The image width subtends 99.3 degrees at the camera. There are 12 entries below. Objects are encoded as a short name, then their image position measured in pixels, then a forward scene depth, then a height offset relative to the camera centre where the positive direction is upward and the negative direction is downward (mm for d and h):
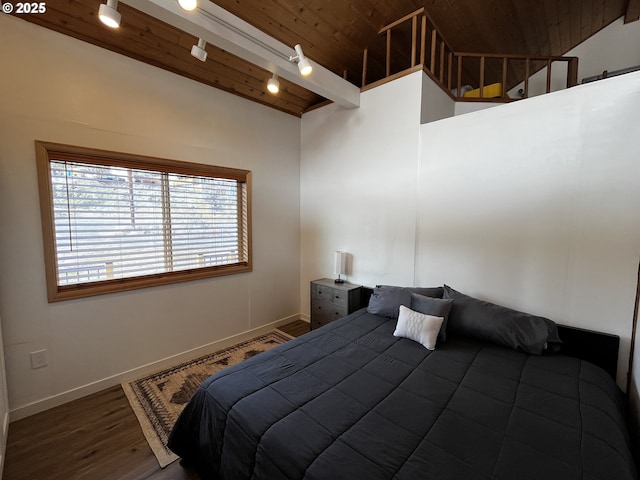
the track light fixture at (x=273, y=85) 2463 +1236
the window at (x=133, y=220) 2078 +10
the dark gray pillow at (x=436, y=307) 2032 -670
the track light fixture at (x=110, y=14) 1548 +1192
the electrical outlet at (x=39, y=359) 1986 -1023
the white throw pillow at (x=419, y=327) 1938 -776
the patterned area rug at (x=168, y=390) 1830 -1410
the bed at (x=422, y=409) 1046 -909
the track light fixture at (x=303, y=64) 2128 +1247
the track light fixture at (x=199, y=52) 2021 +1260
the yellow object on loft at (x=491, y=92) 3333 +1632
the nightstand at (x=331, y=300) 2979 -891
